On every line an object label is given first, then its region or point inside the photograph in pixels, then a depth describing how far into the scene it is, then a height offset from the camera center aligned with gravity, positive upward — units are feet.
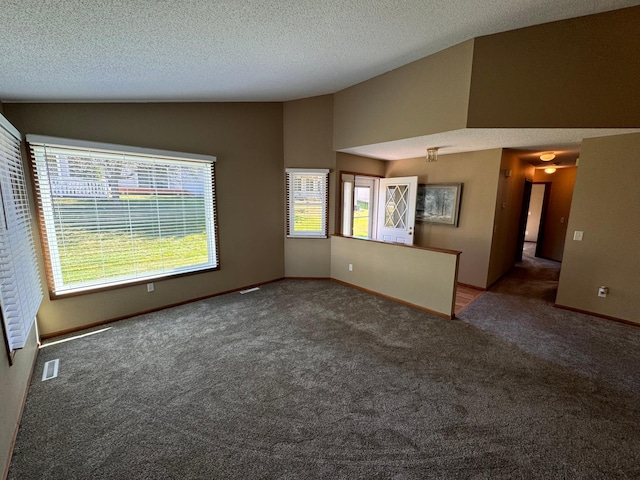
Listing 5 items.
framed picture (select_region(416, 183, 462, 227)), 15.64 +0.06
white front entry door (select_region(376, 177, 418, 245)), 16.84 -0.34
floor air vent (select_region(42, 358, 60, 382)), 7.47 -4.94
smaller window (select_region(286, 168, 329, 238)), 15.15 +0.02
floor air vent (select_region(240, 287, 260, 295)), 14.07 -4.75
